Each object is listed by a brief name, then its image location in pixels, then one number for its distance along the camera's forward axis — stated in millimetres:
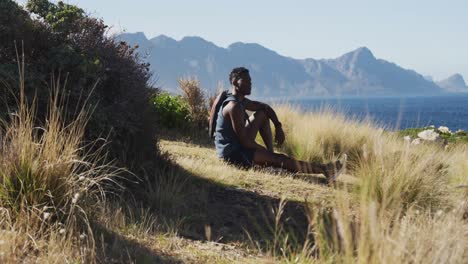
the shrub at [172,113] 12391
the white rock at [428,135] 15278
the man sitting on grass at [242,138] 7996
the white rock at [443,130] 19475
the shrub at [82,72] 5449
